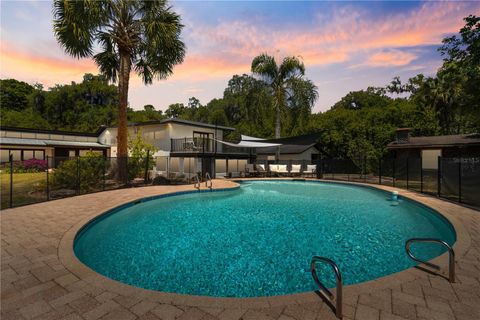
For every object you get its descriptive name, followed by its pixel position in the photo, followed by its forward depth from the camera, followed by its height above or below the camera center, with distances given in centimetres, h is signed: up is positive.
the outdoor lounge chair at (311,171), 2149 -108
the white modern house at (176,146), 1998 +118
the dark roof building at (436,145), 1780 +121
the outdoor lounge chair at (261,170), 2134 -106
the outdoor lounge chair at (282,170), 2132 -99
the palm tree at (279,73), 2269 +832
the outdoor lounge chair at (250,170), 2144 -104
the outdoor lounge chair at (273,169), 2144 -92
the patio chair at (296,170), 2128 -99
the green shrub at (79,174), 1170 -81
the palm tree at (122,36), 1174 +675
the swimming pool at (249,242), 427 -212
